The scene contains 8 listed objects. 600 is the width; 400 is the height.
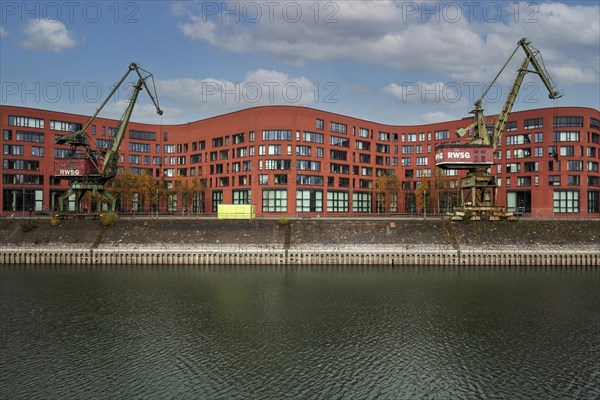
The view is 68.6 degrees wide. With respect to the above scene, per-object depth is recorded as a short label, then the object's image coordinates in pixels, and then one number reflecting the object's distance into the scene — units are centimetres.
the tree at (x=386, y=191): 10181
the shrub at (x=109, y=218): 6838
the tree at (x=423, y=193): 10144
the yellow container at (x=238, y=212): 7238
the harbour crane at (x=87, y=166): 7562
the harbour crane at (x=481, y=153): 7025
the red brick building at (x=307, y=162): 9275
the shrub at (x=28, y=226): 6621
